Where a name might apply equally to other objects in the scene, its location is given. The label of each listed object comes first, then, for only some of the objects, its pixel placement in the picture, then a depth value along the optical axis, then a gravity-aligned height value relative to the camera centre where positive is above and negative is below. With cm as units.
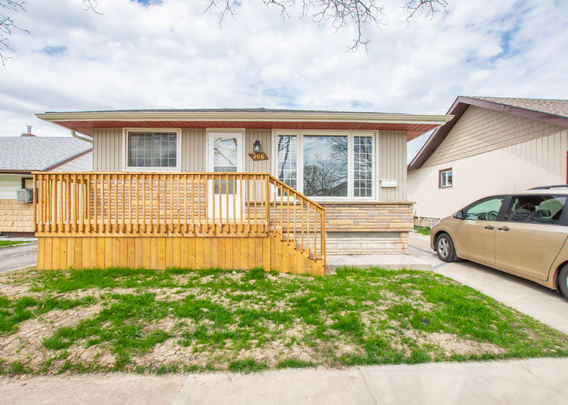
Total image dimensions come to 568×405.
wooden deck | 438 -67
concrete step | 464 -115
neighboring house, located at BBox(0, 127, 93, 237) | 1020 +160
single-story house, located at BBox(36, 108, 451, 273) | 552 +117
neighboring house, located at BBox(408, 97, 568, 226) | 662 +175
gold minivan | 346 -51
